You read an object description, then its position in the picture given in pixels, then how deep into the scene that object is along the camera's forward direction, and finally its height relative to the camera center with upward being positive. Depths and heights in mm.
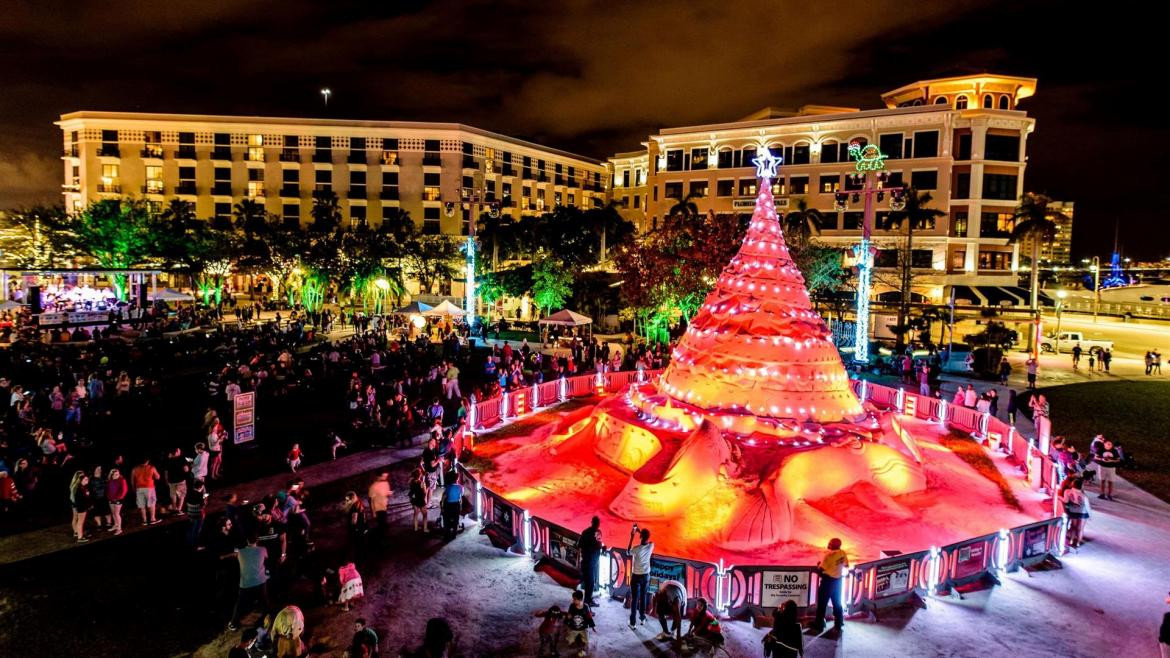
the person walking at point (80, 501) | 10867 -3774
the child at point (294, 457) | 14494 -3957
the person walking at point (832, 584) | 8734 -3992
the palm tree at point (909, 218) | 36456 +4523
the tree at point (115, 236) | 46875 +3030
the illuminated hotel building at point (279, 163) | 64500 +11900
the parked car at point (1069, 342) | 39253 -3096
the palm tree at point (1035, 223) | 41125 +4402
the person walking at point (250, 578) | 8547 -3942
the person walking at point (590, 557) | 9422 -3941
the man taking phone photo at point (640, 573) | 8969 -3975
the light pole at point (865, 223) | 25962 +2785
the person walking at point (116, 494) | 11305 -3768
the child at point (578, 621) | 7996 -4145
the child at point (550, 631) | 7949 -4272
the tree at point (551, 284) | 43000 +33
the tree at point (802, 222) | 43219 +4584
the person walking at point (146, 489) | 11742 -3814
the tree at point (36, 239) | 46438 +2820
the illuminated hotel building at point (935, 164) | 46312 +9350
